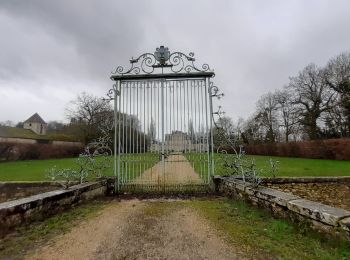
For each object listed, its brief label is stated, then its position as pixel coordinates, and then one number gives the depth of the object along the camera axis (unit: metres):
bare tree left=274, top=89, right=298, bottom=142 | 32.36
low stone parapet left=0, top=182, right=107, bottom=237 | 4.00
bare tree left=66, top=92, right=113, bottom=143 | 32.39
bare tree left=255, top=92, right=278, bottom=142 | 38.66
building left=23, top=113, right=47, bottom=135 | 67.38
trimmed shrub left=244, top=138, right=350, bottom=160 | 20.12
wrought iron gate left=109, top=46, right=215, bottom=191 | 7.96
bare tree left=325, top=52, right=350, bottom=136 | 25.78
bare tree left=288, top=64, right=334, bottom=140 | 28.97
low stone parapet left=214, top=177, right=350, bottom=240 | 3.26
